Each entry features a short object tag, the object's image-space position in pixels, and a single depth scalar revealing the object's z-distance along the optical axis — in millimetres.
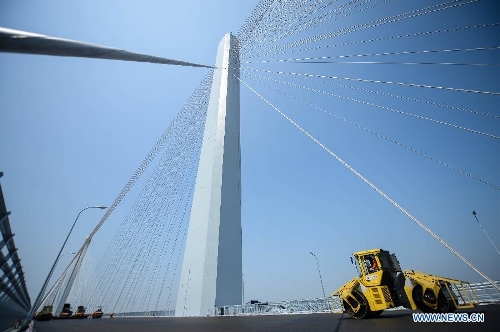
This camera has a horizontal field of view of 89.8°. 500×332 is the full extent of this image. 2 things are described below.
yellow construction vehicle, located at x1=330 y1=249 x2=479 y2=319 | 6113
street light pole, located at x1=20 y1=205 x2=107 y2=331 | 9927
